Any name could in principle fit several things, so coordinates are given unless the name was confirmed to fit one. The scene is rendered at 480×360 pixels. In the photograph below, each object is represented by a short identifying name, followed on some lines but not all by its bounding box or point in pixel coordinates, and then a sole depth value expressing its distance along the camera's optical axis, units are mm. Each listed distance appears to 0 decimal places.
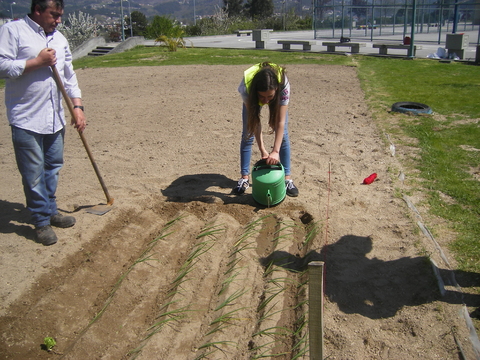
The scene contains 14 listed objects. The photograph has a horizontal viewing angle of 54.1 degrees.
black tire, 8234
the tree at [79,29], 28734
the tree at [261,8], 55906
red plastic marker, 5406
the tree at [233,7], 59469
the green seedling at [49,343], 3129
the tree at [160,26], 25636
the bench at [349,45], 18372
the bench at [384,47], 17509
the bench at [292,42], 20250
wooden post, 2146
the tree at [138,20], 46250
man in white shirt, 3814
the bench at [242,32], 36422
